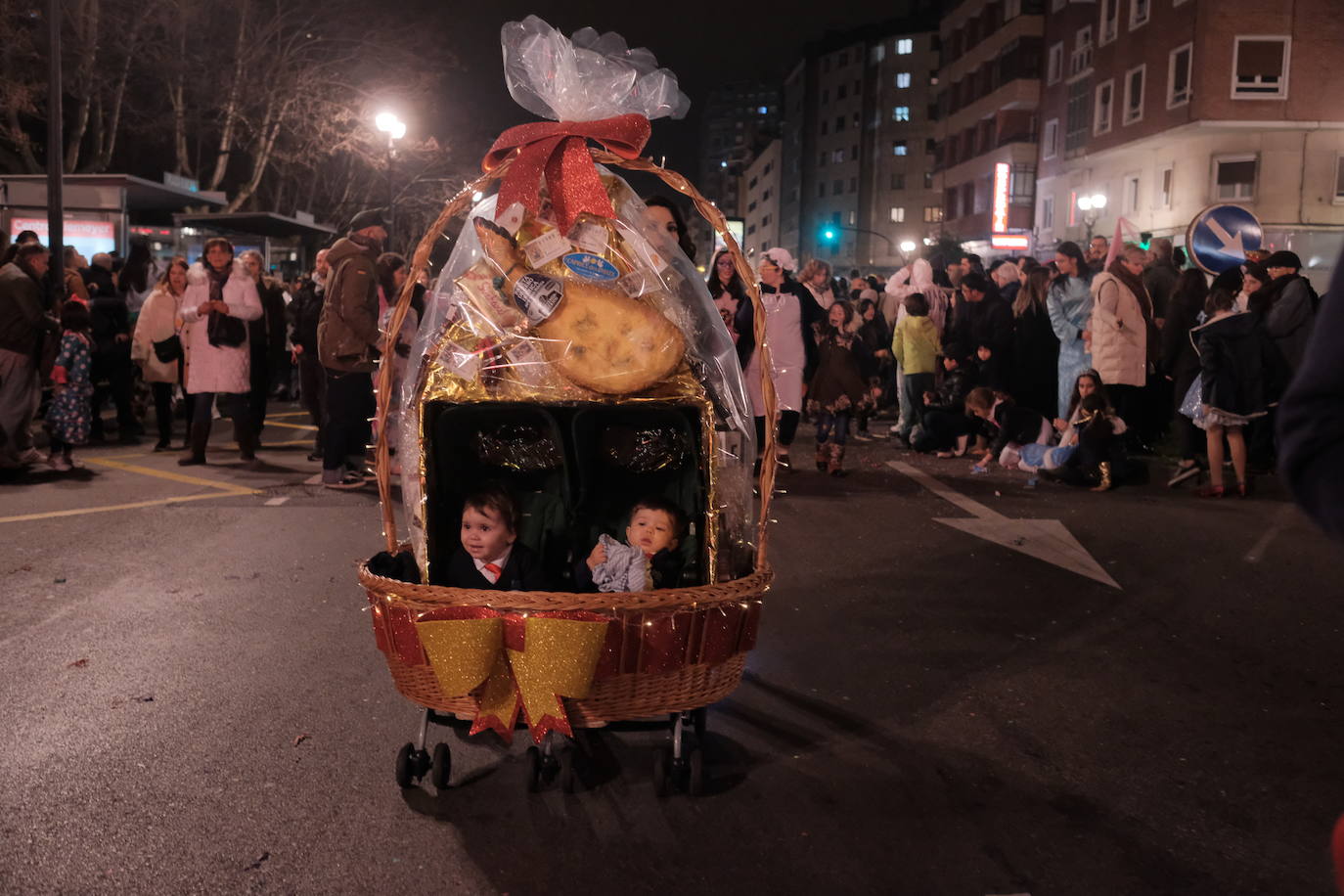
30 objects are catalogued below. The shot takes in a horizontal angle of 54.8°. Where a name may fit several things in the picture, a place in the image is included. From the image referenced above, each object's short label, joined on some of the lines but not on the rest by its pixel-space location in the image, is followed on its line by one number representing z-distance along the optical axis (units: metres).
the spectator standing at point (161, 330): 13.00
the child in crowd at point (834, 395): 12.01
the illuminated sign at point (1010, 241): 49.09
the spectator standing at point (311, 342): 12.29
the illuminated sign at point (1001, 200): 49.41
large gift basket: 4.04
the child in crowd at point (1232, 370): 10.57
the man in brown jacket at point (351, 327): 10.16
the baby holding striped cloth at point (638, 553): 4.58
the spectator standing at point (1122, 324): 12.22
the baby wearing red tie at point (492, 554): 4.45
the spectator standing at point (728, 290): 9.89
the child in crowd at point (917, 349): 14.57
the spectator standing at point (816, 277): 13.11
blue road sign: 13.08
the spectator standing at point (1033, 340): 14.02
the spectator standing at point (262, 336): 12.80
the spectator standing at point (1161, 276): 14.54
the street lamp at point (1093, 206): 41.16
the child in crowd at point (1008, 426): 12.88
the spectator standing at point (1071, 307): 12.83
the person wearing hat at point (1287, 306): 10.73
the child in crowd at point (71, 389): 11.67
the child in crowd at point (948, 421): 14.02
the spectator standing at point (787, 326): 10.77
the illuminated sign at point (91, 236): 20.98
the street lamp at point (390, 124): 28.70
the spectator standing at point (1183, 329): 11.99
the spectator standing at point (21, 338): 10.97
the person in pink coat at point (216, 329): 11.69
